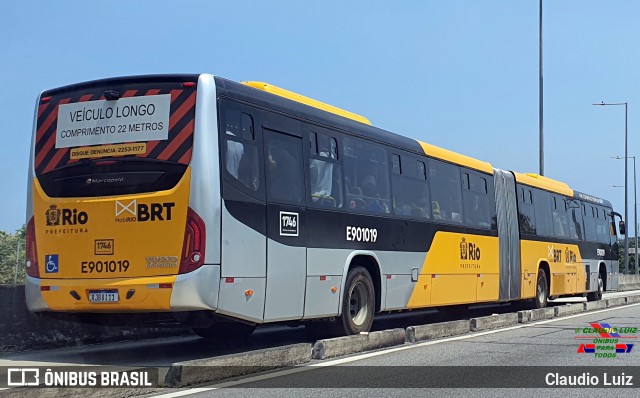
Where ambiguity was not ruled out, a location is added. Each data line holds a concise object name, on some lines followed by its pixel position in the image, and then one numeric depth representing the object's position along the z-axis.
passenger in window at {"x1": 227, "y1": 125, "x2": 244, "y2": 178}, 9.65
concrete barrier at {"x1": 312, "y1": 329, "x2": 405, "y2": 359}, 10.09
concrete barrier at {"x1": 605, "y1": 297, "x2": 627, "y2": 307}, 23.16
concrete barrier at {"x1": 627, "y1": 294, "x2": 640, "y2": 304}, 25.01
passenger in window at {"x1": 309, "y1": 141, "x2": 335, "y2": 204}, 11.36
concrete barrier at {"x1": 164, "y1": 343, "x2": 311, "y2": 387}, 8.02
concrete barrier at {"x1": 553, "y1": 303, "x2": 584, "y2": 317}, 18.70
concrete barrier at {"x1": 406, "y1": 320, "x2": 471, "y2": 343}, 12.34
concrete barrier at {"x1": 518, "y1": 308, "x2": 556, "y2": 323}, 16.69
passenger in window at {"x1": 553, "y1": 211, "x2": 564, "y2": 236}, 22.22
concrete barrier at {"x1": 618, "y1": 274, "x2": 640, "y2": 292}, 42.16
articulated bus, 9.25
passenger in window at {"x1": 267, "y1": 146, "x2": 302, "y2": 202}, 10.45
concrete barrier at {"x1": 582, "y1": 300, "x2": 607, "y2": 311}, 20.72
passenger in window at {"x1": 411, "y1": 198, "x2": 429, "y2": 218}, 14.23
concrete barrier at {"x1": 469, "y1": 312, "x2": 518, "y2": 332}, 14.60
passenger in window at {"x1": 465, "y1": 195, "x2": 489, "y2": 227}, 16.83
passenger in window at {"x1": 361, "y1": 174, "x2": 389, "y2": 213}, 12.70
